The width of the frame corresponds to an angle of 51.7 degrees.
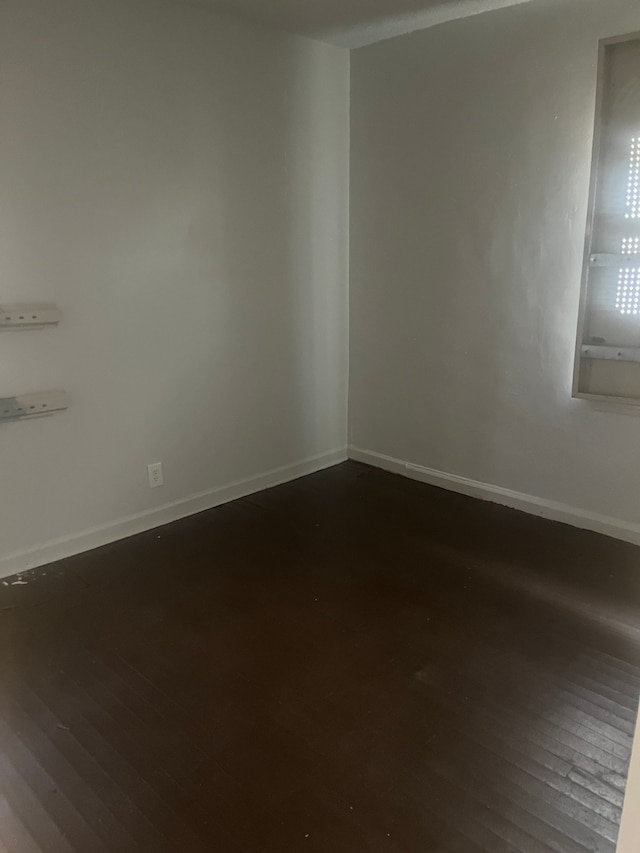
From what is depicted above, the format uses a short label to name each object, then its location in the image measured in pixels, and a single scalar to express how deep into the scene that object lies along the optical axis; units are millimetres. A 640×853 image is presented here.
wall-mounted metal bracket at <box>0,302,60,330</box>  2475
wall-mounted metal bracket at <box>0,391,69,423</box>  2543
